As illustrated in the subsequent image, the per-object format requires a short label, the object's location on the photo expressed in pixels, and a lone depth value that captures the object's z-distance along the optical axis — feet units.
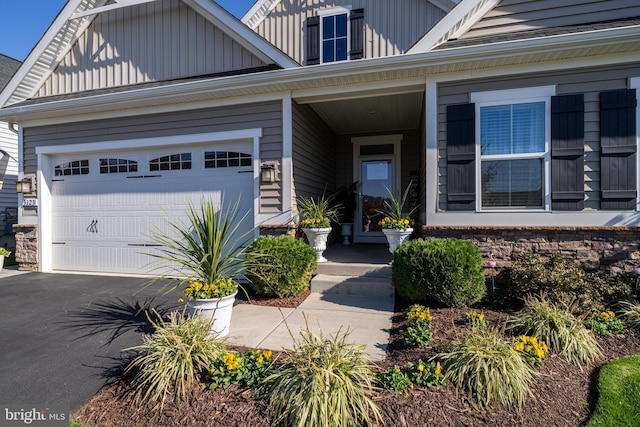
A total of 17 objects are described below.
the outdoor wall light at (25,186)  21.12
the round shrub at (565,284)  11.29
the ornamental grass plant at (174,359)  7.15
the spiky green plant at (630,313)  10.55
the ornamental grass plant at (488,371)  6.82
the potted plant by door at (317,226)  16.66
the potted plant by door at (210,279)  9.77
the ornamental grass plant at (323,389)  6.06
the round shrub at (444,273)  12.01
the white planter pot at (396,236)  15.47
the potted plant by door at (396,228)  15.48
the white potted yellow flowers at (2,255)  21.11
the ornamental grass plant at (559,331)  8.79
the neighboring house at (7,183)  31.91
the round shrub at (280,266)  13.97
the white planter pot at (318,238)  16.58
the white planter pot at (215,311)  9.69
